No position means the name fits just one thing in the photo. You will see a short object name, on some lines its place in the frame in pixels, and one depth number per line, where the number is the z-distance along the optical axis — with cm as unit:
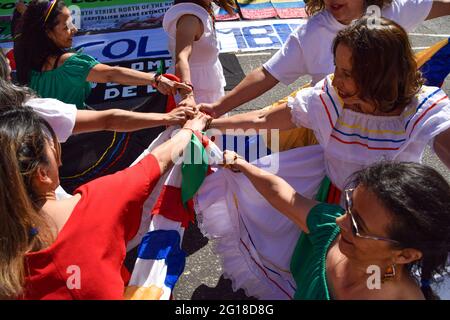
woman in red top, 138
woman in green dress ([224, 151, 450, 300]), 139
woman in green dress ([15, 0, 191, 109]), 277
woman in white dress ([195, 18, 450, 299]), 182
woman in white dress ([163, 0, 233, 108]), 276
